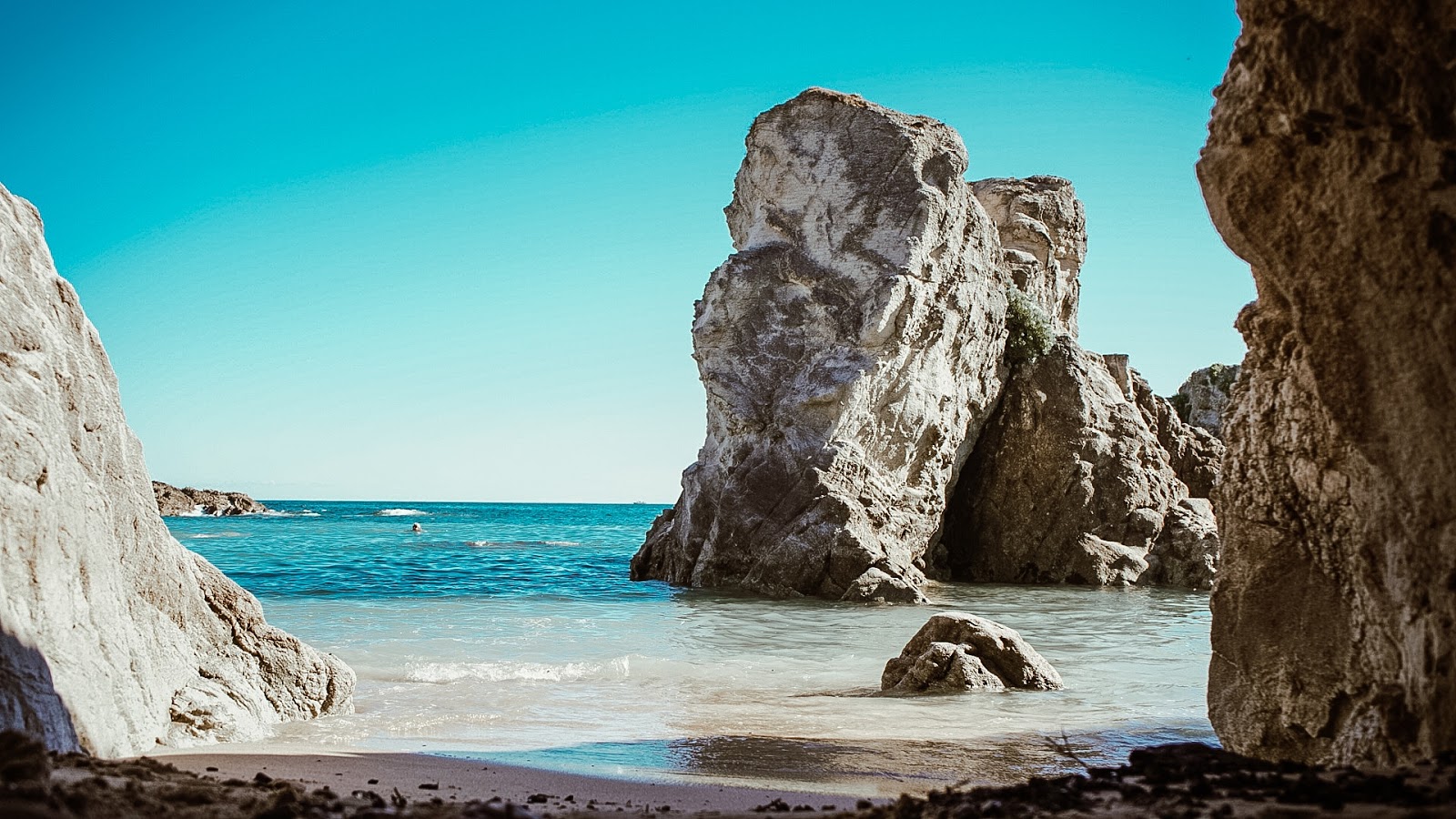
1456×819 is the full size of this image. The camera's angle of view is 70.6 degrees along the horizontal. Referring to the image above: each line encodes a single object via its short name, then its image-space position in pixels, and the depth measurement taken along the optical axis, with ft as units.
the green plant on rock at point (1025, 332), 89.71
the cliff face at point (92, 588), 15.53
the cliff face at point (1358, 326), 12.87
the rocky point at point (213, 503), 292.88
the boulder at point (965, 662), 32.14
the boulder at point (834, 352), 73.10
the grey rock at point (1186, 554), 80.23
